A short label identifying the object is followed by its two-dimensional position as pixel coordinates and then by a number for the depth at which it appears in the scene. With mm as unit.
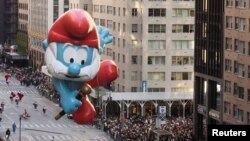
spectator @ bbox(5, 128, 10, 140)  96688
